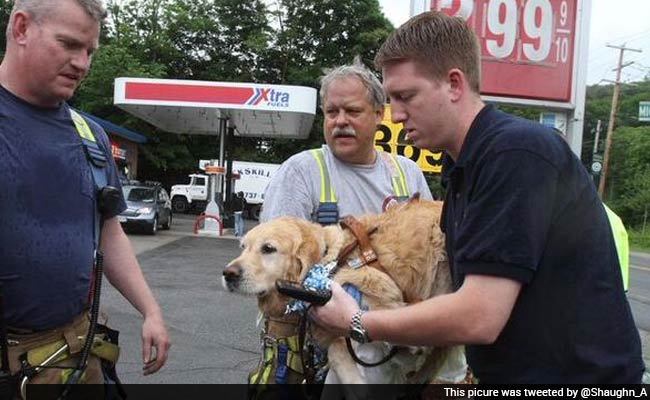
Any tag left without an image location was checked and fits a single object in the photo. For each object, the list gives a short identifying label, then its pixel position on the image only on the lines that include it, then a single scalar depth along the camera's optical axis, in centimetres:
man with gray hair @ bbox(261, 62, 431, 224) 275
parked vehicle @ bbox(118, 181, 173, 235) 2045
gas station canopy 2095
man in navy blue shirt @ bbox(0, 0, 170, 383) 205
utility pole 4441
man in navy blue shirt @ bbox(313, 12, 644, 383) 149
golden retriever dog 231
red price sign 545
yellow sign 728
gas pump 2242
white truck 3553
